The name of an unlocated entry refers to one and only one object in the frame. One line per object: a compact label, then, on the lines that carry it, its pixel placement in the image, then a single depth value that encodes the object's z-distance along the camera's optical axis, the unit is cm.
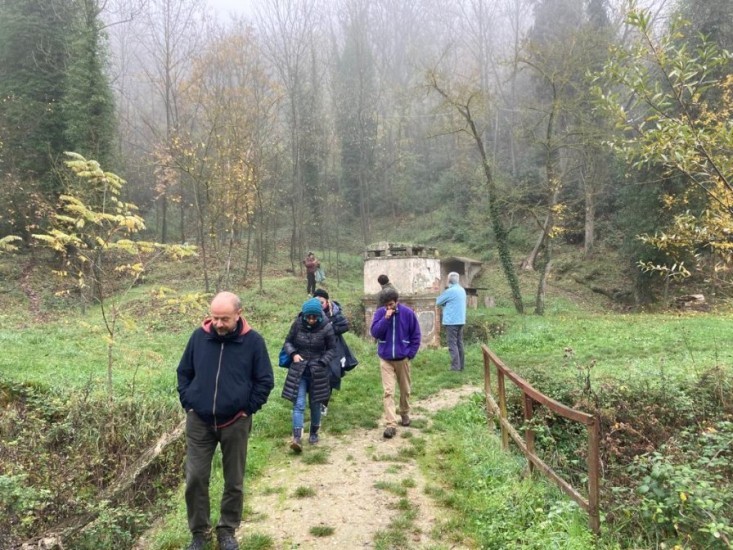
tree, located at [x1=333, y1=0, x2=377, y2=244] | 3180
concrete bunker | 1377
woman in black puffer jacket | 548
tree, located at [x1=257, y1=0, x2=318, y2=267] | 2333
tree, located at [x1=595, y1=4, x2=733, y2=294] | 340
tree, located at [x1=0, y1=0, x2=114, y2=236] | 1967
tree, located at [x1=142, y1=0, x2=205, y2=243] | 2356
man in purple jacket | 617
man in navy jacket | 354
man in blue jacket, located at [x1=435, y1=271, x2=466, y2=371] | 946
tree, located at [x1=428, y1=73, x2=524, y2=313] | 1677
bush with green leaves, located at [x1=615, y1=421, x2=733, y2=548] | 310
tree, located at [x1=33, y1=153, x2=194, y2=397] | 579
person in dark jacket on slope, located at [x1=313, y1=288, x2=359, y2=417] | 596
